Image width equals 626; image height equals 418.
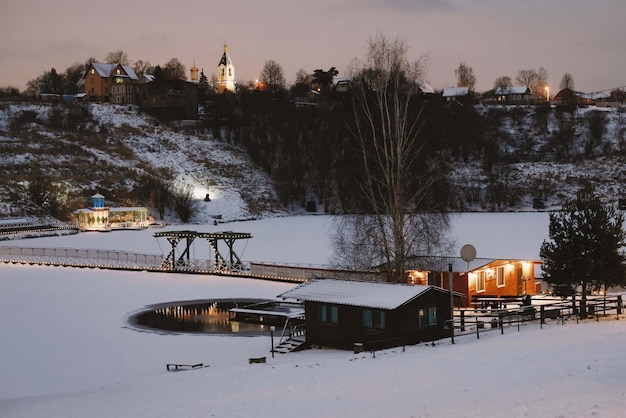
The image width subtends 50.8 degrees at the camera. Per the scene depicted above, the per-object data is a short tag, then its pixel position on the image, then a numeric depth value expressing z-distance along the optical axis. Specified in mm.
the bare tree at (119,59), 183000
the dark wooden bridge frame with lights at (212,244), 43781
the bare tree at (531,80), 187125
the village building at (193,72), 186375
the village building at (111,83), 131000
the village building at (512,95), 160000
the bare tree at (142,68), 185288
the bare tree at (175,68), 188125
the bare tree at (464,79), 182750
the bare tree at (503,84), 172975
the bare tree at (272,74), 166075
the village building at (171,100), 121000
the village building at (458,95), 132325
